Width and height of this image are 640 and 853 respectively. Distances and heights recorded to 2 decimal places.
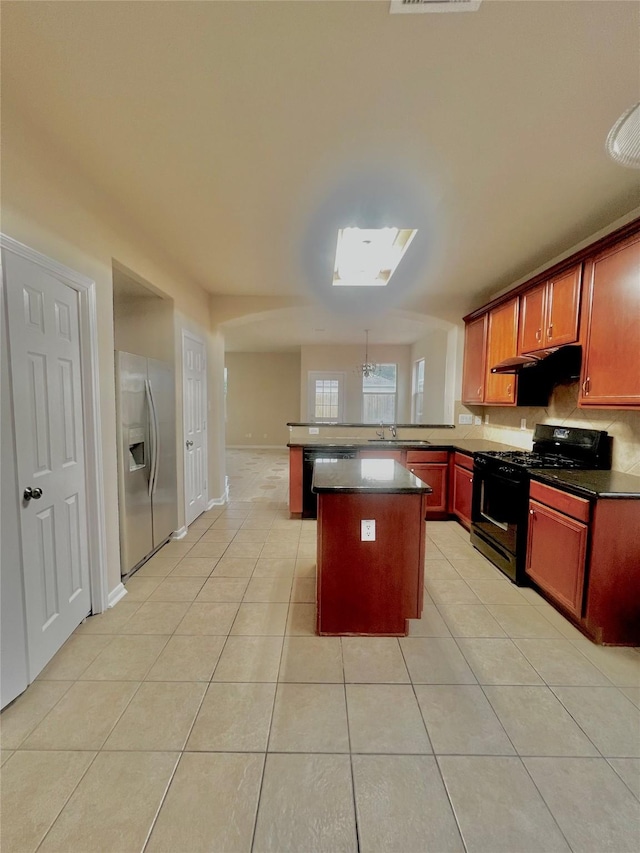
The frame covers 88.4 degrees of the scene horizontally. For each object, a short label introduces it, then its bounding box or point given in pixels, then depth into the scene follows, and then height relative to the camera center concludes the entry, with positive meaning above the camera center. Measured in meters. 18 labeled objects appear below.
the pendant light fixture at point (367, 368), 7.43 +0.94
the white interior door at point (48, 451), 1.50 -0.24
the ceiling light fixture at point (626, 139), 1.18 +1.03
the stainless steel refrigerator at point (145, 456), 2.41 -0.42
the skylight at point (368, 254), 2.63 +1.41
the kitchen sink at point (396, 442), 3.79 -0.40
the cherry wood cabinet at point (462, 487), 3.35 -0.82
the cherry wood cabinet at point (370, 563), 1.86 -0.88
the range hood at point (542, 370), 2.56 +0.35
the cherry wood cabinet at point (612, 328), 1.96 +0.53
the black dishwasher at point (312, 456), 3.75 -0.56
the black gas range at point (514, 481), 2.43 -0.57
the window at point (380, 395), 8.21 +0.33
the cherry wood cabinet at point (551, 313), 2.40 +0.78
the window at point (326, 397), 8.06 +0.26
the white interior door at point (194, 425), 3.43 -0.21
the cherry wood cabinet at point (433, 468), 3.72 -0.67
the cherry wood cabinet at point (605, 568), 1.82 -0.89
